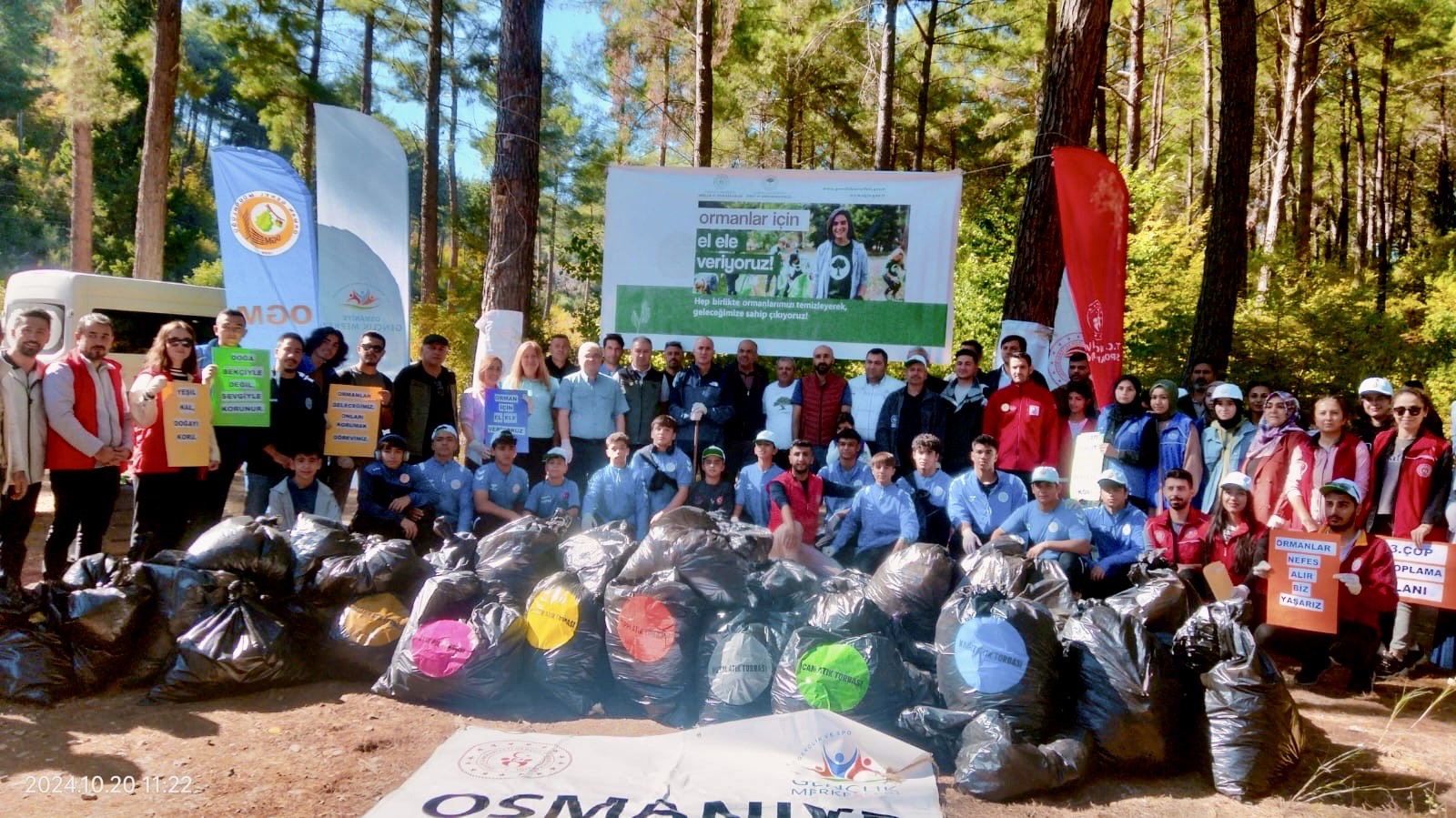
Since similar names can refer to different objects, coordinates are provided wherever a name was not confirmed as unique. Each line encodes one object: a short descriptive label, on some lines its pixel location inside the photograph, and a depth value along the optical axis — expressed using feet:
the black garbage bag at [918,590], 14.19
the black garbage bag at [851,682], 12.51
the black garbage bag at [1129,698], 11.96
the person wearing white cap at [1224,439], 18.96
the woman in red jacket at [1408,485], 16.69
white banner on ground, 10.68
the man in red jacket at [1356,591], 15.48
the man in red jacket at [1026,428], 19.77
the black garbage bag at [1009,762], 11.26
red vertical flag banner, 22.27
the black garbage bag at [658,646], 13.61
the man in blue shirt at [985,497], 18.31
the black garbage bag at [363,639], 14.23
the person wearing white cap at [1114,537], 16.92
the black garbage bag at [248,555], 14.53
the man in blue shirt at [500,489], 19.25
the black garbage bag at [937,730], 12.19
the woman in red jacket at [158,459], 16.80
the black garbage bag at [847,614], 13.15
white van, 30.78
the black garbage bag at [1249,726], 11.60
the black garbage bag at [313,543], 14.85
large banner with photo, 25.34
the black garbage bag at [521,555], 15.39
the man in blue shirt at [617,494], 19.54
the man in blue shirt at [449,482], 19.24
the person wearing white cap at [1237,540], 16.16
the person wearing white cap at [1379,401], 17.87
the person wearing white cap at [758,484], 19.72
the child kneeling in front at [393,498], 18.66
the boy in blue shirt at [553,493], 19.53
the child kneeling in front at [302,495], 18.39
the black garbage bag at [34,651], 13.02
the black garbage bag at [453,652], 13.50
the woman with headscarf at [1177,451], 19.02
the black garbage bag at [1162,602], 13.55
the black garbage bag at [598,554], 14.97
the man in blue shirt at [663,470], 19.83
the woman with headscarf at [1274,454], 17.65
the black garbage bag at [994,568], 14.51
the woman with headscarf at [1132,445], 18.95
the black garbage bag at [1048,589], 14.14
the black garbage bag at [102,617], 13.48
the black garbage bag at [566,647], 13.76
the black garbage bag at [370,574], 14.66
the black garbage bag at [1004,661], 12.03
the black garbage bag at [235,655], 13.43
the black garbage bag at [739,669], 12.99
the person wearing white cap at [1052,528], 16.98
